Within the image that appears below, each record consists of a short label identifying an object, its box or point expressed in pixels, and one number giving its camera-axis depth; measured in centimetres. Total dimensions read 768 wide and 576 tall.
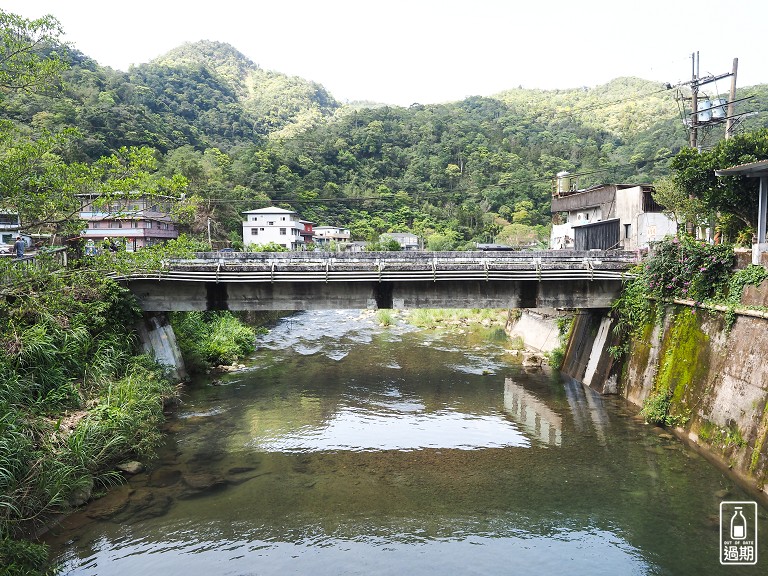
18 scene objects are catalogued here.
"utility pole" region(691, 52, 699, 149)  2448
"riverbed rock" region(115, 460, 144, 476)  1484
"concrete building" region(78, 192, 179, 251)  5106
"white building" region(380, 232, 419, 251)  7138
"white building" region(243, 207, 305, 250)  6588
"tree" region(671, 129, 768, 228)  2222
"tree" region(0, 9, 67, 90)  1266
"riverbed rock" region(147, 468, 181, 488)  1445
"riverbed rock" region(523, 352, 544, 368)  2851
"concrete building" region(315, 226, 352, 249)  7575
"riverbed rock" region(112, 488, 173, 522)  1277
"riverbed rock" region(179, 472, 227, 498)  1405
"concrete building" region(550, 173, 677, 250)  3525
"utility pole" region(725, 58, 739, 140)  2330
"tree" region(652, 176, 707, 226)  2756
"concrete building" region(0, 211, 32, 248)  1686
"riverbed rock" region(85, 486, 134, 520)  1278
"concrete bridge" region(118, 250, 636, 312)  2244
